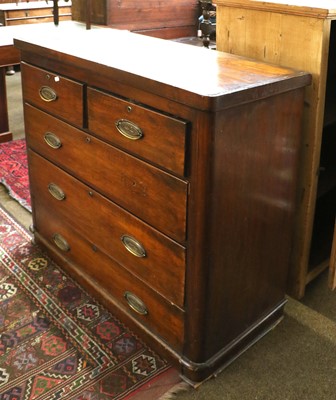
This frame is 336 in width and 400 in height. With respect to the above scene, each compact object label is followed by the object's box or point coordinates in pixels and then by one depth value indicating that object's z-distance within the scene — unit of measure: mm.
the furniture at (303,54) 1752
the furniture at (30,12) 5699
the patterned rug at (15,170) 3016
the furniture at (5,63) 3389
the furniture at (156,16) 3835
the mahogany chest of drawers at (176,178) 1467
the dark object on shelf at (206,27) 2582
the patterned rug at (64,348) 1711
